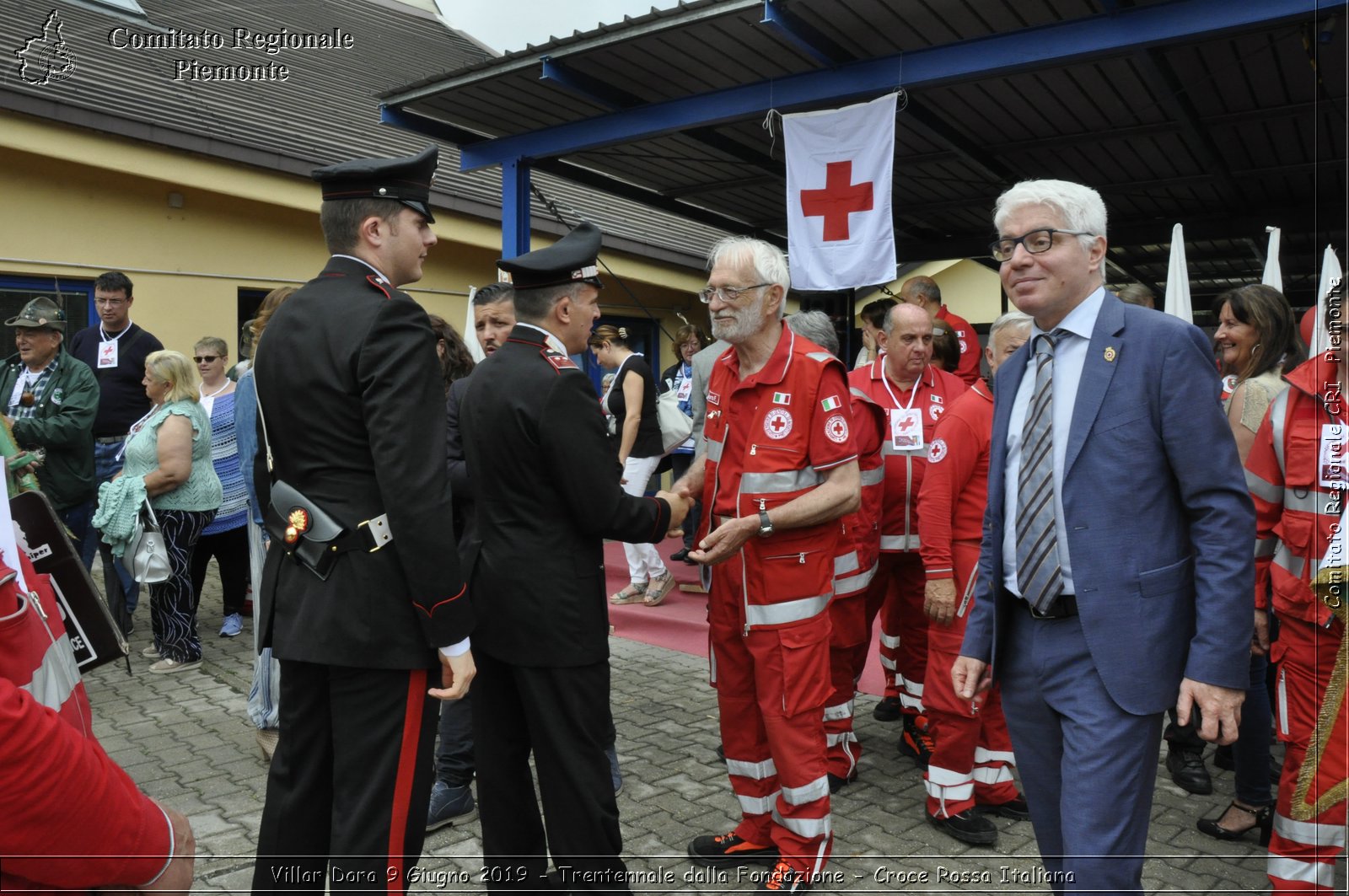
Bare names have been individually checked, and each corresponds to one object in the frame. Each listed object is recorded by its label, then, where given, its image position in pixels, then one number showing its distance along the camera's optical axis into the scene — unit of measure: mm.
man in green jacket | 6793
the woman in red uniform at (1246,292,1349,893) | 2914
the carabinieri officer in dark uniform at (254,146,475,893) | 2543
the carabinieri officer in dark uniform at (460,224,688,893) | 3010
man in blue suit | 2297
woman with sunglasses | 7027
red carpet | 7227
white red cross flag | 6730
